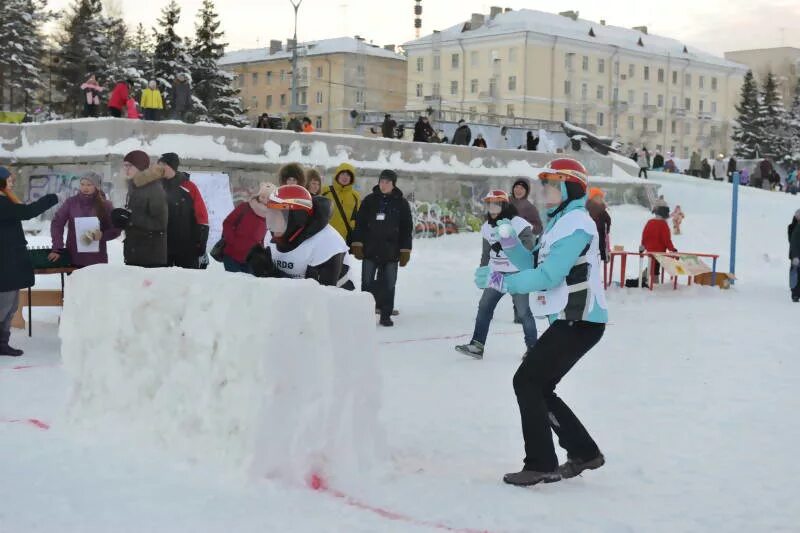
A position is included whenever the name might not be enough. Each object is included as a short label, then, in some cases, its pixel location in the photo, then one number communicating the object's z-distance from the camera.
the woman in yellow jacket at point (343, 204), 11.69
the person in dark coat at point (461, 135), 29.25
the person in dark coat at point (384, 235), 11.35
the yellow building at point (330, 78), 88.31
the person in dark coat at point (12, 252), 8.66
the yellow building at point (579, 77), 78.38
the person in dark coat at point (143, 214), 8.07
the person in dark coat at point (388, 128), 28.60
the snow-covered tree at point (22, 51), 47.72
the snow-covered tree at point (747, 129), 70.62
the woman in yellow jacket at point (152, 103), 20.19
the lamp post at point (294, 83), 30.76
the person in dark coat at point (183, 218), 8.79
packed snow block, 4.77
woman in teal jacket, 4.95
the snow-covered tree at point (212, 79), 47.75
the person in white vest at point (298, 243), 5.52
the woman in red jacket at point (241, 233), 8.49
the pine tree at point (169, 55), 46.34
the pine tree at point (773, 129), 70.38
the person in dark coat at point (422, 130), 26.98
